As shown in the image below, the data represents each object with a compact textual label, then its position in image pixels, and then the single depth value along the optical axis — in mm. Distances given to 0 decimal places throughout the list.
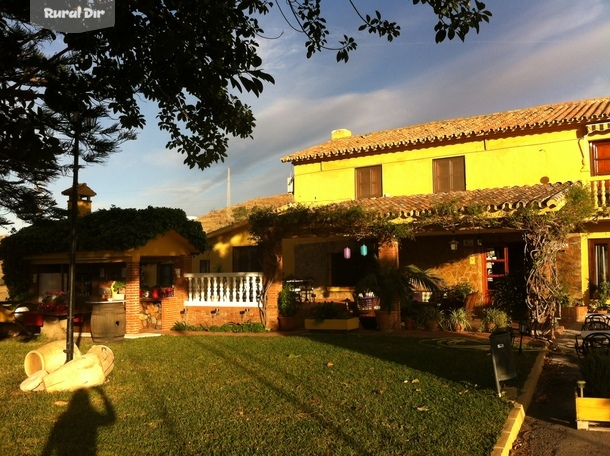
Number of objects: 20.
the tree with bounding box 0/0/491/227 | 5328
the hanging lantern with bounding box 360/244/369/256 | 14941
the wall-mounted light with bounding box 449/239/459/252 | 16062
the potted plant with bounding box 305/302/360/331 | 13166
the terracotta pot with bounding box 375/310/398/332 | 13008
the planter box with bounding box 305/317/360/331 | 13141
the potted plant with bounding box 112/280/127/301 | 14922
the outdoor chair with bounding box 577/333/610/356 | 7838
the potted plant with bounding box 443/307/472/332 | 12898
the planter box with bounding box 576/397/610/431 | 5488
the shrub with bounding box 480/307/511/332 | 12492
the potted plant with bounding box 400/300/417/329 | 13465
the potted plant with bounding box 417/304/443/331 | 13117
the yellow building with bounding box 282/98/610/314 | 16453
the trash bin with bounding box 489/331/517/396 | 6336
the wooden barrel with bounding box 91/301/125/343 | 11727
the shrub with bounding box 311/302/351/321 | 13414
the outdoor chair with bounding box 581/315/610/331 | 10164
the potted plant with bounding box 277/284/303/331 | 13820
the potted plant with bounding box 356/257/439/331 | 12633
